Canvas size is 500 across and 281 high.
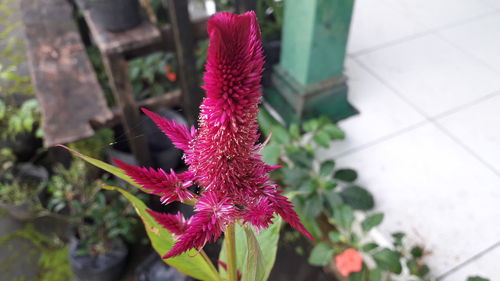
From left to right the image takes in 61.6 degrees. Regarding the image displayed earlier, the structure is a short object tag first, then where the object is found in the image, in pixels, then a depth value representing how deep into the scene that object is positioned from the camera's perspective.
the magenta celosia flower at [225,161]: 0.37
